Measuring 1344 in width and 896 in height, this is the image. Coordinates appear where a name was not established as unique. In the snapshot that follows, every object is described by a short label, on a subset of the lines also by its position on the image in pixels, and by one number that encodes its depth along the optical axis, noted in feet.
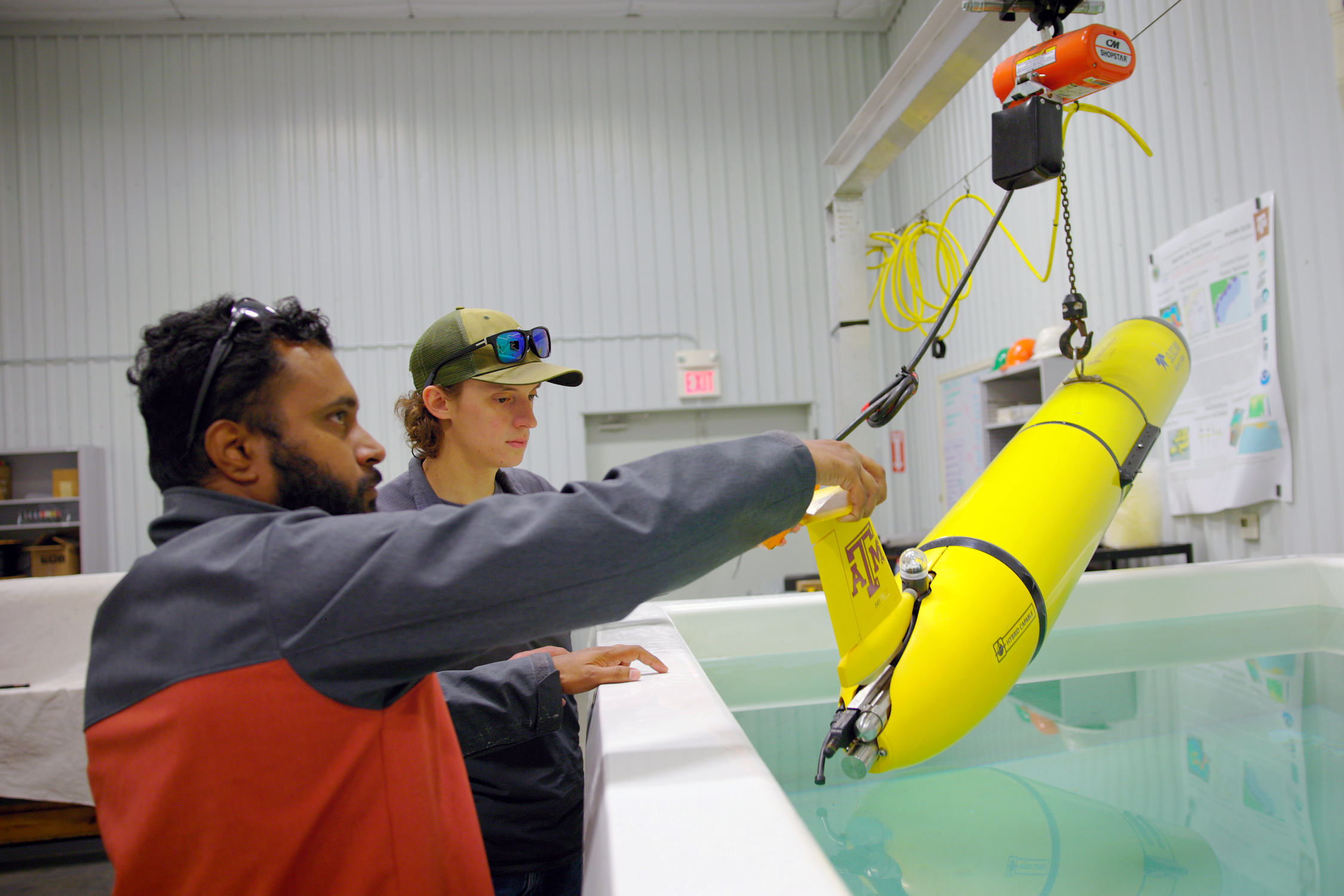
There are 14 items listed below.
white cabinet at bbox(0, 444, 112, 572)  17.19
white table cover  8.32
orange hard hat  12.01
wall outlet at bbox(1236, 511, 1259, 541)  9.16
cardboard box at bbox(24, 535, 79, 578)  16.92
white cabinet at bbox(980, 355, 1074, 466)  12.88
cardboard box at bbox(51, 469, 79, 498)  17.17
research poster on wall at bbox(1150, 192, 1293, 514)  8.75
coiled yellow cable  8.29
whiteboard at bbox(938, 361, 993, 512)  15.17
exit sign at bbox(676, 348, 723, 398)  19.39
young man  3.35
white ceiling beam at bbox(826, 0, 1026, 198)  5.32
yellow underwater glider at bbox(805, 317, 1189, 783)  3.70
